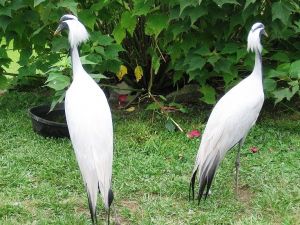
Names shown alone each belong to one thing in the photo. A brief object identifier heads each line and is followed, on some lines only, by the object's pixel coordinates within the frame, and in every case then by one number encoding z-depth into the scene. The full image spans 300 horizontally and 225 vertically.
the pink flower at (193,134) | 5.11
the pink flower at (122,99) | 6.08
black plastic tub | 5.08
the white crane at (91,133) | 3.59
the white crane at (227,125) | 4.01
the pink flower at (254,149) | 4.84
